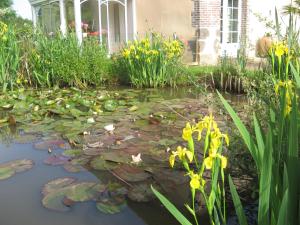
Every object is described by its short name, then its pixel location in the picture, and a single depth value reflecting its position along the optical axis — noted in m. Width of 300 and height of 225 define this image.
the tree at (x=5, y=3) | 31.08
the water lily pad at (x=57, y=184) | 2.36
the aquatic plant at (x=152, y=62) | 6.06
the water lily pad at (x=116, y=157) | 2.77
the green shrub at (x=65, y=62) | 6.14
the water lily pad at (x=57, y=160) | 2.83
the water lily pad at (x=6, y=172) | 2.59
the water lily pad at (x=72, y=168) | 2.67
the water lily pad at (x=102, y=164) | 2.67
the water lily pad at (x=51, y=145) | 3.19
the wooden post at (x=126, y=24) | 10.62
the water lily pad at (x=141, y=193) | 2.18
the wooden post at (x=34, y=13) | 12.55
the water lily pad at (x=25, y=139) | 3.40
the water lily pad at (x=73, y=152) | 2.97
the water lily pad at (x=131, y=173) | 2.43
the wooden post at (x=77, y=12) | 9.07
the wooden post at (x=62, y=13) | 10.34
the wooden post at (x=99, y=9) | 9.88
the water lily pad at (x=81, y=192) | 2.22
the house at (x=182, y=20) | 9.53
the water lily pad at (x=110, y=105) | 4.41
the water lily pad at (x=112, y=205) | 2.07
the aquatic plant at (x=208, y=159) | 1.06
